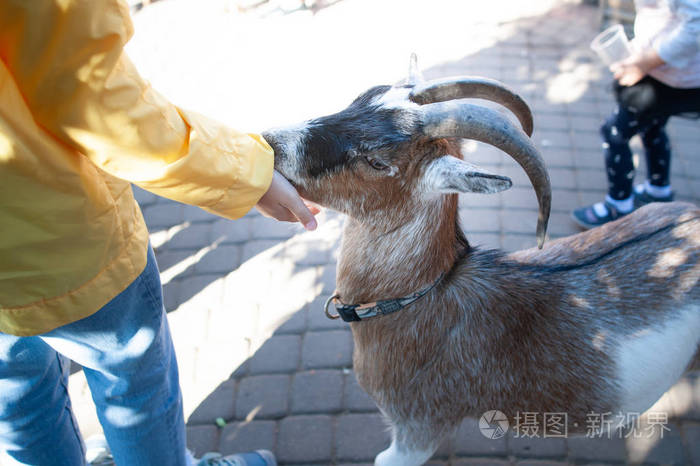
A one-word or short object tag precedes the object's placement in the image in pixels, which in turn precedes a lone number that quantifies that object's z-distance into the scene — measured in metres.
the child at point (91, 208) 1.27
